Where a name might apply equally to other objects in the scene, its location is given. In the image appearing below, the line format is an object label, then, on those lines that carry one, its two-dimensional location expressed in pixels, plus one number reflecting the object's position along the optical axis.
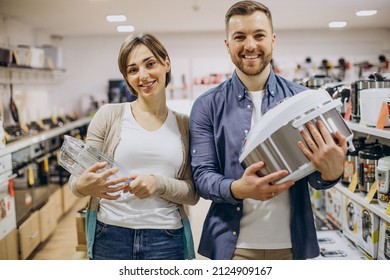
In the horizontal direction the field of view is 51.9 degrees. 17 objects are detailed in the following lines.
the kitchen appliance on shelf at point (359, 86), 1.61
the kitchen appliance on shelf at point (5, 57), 2.27
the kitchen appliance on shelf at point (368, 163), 1.57
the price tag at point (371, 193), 1.51
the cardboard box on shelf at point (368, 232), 1.57
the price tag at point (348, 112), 1.75
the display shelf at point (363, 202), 1.42
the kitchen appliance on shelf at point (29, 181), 2.47
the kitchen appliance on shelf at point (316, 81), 2.36
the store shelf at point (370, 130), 1.36
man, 0.96
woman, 1.03
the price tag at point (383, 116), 1.39
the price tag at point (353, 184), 1.68
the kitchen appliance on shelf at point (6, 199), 2.20
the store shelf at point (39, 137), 1.78
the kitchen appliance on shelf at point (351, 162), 1.78
